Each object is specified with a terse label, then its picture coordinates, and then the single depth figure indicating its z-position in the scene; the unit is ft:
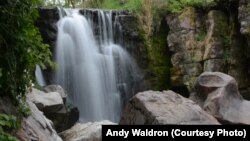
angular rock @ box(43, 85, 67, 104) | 31.71
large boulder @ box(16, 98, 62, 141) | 12.51
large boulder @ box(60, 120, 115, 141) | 22.24
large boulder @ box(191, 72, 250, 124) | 27.30
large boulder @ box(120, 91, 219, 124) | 22.07
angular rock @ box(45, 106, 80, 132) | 27.87
